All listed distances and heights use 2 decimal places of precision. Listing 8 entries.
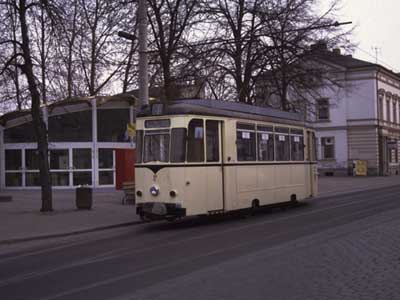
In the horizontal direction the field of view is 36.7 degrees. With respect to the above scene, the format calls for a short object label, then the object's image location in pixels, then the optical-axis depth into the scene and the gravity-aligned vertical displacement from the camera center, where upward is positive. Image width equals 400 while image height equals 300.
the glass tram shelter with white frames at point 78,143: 33.84 +1.69
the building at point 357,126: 61.06 +4.28
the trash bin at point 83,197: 22.03 -0.89
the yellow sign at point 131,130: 21.77 +1.51
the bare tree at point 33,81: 19.95 +3.13
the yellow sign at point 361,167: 58.62 +0.02
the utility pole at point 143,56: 21.02 +4.05
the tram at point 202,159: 16.36 +0.35
